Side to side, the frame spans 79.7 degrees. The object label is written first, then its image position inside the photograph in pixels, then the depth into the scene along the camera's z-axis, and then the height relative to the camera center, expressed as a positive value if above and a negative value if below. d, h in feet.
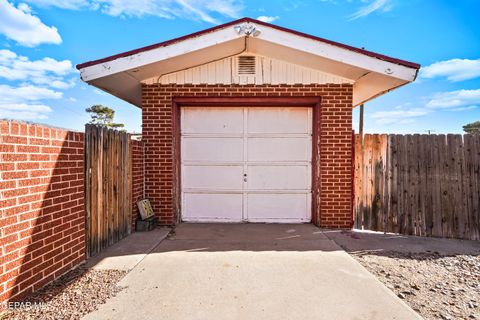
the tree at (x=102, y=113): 140.05 +24.86
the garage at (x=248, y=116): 16.71 +3.23
